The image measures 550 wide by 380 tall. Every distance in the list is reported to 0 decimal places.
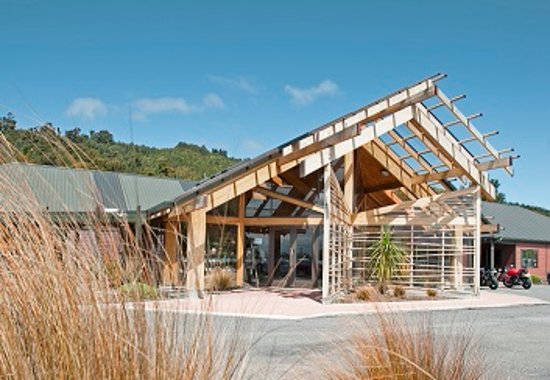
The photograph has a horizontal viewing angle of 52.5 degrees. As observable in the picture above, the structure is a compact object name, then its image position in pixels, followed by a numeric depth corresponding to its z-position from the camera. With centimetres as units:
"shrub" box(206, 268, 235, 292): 1440
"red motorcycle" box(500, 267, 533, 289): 2197
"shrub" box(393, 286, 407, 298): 1391
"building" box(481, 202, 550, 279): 3028
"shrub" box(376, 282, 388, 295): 1399
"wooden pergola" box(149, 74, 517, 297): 1398
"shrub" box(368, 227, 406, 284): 1460
